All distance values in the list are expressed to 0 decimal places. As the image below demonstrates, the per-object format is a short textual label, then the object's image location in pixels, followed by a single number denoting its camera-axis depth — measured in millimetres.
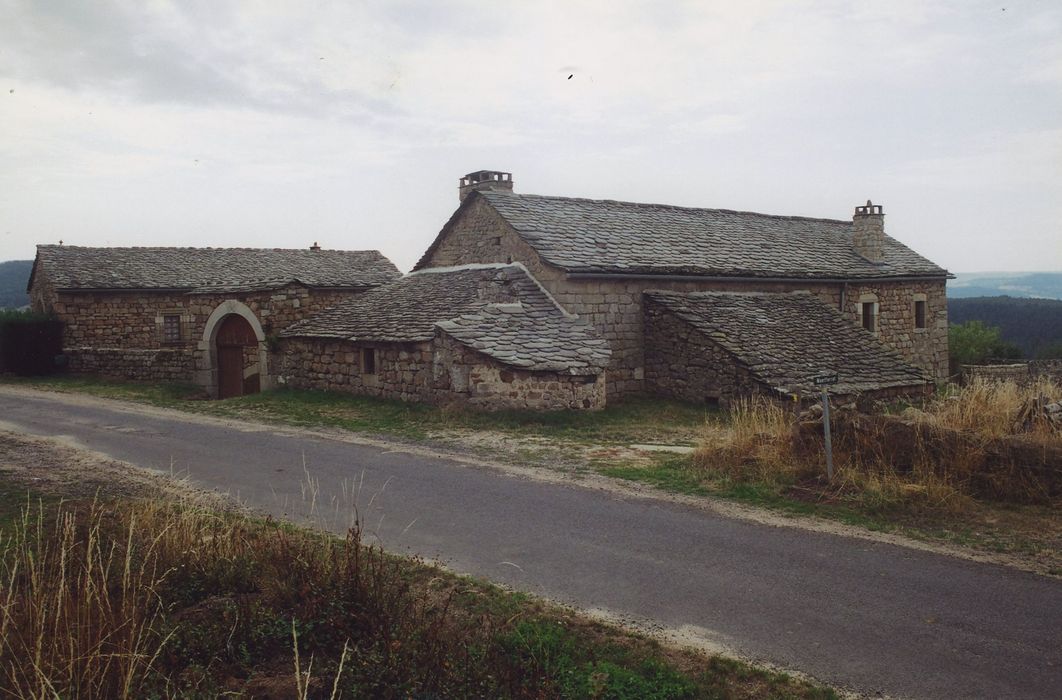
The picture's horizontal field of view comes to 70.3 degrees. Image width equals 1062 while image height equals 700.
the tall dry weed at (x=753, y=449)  9359
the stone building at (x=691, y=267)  17703
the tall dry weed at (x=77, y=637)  3943
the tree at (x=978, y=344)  35972
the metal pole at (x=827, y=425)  8695
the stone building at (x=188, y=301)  20438
